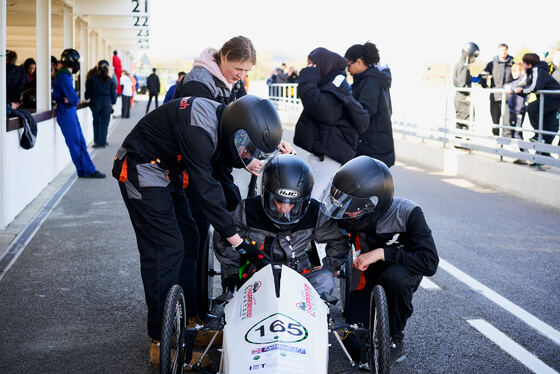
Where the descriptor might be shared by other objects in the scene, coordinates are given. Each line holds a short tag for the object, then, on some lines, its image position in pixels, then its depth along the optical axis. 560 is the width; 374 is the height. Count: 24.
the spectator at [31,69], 15.41
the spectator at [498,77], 14.74
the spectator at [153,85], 33.72
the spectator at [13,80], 12.23
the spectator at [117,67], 26.81
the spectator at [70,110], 12.32
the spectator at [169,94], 8.16
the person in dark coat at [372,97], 7.12
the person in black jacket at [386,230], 4.41
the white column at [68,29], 16.41
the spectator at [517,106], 13.15
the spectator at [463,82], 15.98
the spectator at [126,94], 28.98
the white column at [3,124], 8.15
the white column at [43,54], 12.16
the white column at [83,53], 19.49
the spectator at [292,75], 35.12
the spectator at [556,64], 13.38
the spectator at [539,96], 12.12
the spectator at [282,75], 38.27
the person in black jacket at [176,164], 4.07
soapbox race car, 3.32
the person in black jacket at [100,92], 16.31
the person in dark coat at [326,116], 6.70
